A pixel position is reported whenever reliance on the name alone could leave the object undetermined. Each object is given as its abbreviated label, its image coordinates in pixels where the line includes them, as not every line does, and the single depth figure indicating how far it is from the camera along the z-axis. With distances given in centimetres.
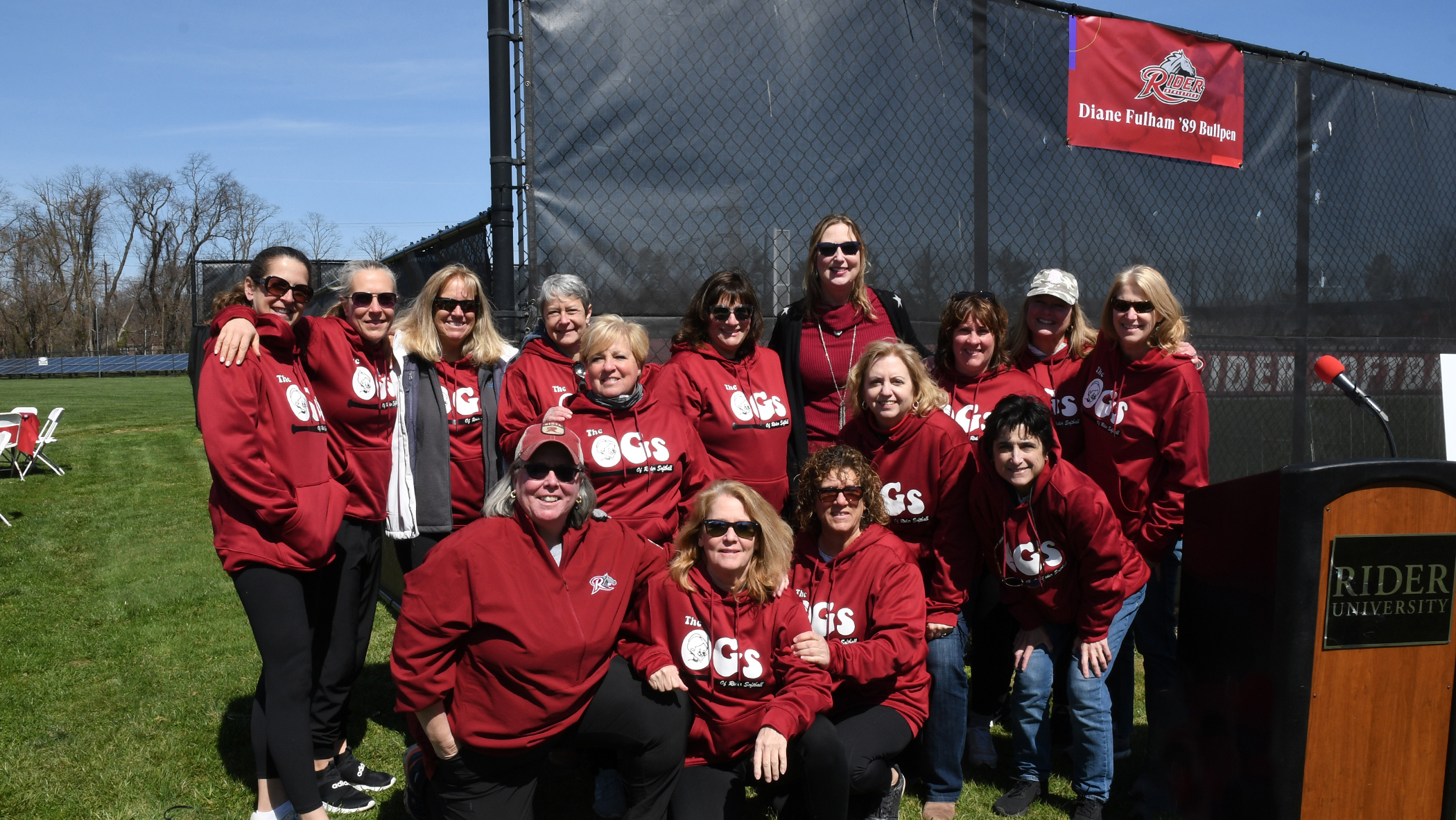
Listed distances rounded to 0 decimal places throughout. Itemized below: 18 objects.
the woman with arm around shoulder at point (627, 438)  343
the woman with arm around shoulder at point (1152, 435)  349
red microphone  339
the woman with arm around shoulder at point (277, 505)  293
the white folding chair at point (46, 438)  1360
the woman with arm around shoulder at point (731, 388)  374
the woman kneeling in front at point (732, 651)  302
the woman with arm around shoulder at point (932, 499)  350
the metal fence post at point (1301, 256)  601
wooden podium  274
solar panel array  5281
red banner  540
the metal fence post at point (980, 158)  507
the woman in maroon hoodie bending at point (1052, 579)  333
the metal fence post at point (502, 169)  400
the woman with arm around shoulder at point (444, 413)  361
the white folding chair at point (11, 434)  1168
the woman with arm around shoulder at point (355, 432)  340
